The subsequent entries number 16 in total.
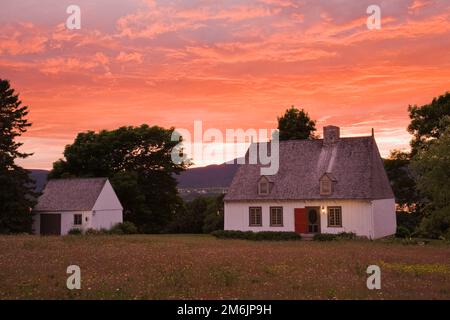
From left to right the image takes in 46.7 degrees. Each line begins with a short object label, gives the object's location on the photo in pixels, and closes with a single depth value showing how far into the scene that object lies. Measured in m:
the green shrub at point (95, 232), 51.31
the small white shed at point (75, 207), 54.88
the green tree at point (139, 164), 69.75
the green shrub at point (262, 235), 44.34
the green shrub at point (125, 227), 57.00
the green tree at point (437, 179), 29.97
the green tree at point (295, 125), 62.25
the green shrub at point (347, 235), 43.04
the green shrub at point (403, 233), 47.03
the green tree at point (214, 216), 53.75
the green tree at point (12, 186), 51.91
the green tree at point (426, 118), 52.00
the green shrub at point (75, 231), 52.88
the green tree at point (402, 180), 54.00
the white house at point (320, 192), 44.53
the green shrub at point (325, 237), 42.44
